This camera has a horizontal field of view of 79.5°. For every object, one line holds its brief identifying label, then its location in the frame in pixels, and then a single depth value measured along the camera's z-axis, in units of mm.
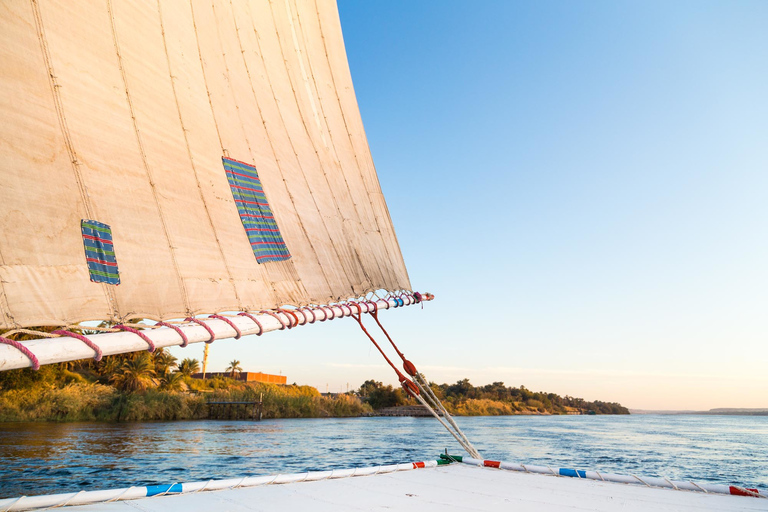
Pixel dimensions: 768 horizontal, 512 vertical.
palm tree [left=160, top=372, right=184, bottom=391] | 52438
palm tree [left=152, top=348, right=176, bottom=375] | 53397
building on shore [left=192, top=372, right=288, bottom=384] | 74600
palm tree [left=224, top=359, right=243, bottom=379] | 76188
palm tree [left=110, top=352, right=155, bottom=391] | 46809
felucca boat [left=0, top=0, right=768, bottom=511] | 2586
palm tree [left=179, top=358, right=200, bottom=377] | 60594
